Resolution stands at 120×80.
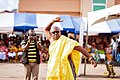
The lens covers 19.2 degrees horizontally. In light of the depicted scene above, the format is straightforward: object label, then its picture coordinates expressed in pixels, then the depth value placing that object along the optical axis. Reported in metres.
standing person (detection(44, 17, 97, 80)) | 5.45
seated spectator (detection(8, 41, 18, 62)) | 23.05
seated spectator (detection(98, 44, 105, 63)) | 23.52
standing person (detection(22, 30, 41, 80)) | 9.03
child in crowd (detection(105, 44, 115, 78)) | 14.35
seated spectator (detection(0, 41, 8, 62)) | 22.88
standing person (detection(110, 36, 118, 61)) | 21.93
